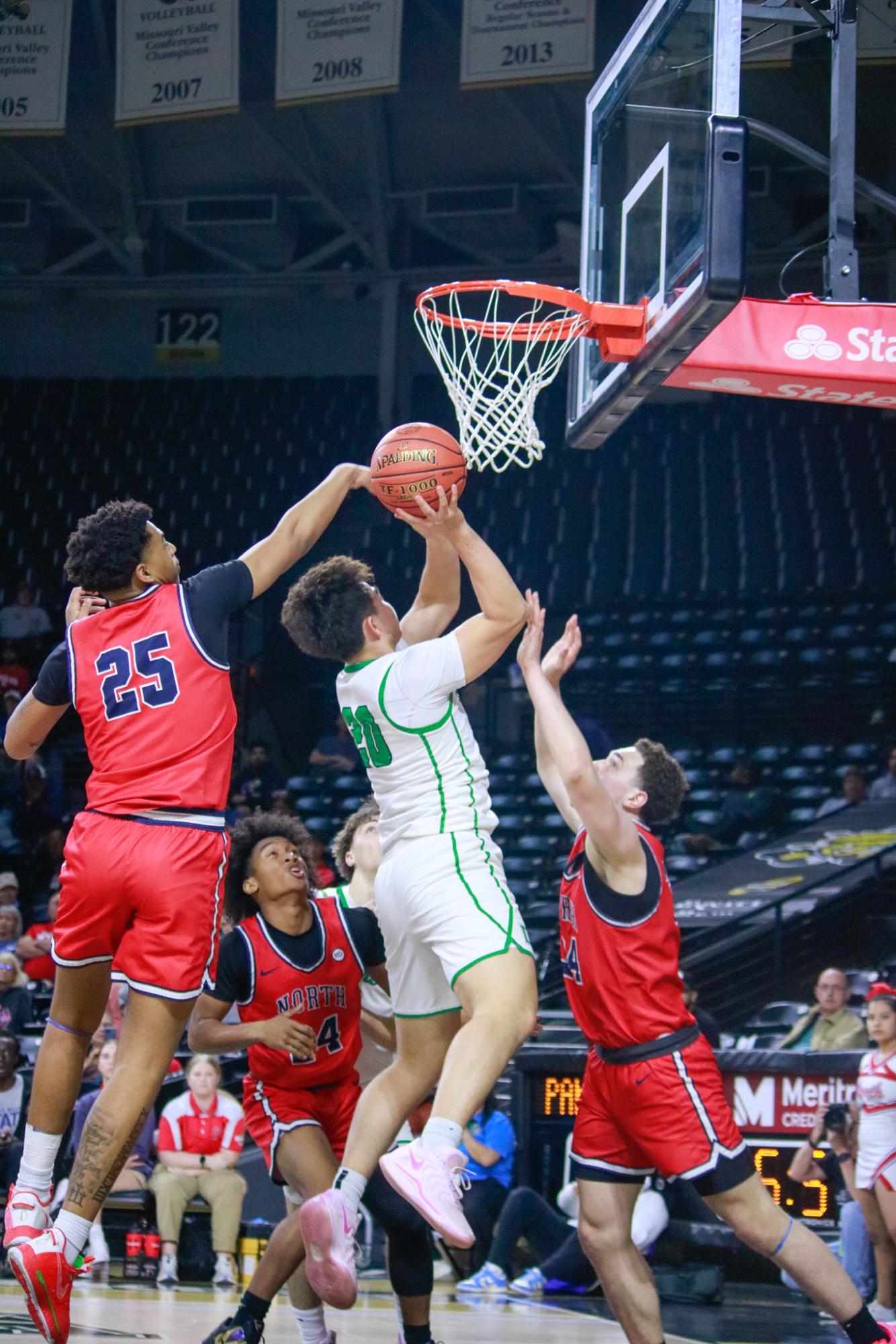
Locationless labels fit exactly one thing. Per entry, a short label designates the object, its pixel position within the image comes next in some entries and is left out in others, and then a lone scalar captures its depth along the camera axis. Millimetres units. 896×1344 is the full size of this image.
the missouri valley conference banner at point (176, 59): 15375
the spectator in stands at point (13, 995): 10984
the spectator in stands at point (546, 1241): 8500
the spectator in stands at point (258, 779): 15464
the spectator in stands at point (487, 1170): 8883
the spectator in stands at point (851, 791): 14102
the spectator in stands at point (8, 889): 13203
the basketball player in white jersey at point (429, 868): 4504
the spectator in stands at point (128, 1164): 9359
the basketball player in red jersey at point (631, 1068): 4719
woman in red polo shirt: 9195
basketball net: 6051
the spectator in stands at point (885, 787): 14180
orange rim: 6000
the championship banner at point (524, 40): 14664
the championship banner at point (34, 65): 15531
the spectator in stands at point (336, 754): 16031
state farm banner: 6133
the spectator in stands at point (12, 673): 16188
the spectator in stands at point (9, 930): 12641
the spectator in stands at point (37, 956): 12508
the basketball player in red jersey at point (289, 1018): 5344
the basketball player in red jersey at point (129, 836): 4469
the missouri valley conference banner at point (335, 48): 15141
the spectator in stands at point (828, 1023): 9344
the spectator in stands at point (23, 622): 17453
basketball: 5047
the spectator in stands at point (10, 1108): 9609
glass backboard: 5398
